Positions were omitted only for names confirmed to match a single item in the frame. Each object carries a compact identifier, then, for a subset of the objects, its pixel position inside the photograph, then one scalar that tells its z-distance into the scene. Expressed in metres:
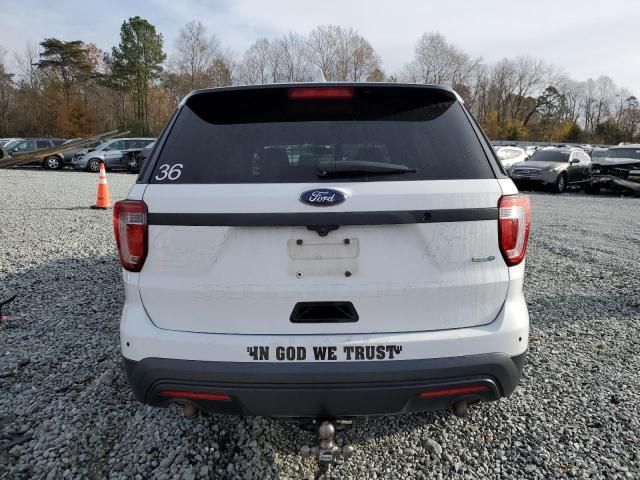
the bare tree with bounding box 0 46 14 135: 56.97
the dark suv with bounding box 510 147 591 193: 16.81
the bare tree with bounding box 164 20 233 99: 53.97
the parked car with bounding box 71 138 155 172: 23.41
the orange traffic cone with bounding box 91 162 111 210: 10.38
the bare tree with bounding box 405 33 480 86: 64.88
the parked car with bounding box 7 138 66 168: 25.02
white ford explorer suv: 1.90
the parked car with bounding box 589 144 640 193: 16.06
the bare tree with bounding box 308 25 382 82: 54.19
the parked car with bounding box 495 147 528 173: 22.87
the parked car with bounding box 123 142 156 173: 23.33
